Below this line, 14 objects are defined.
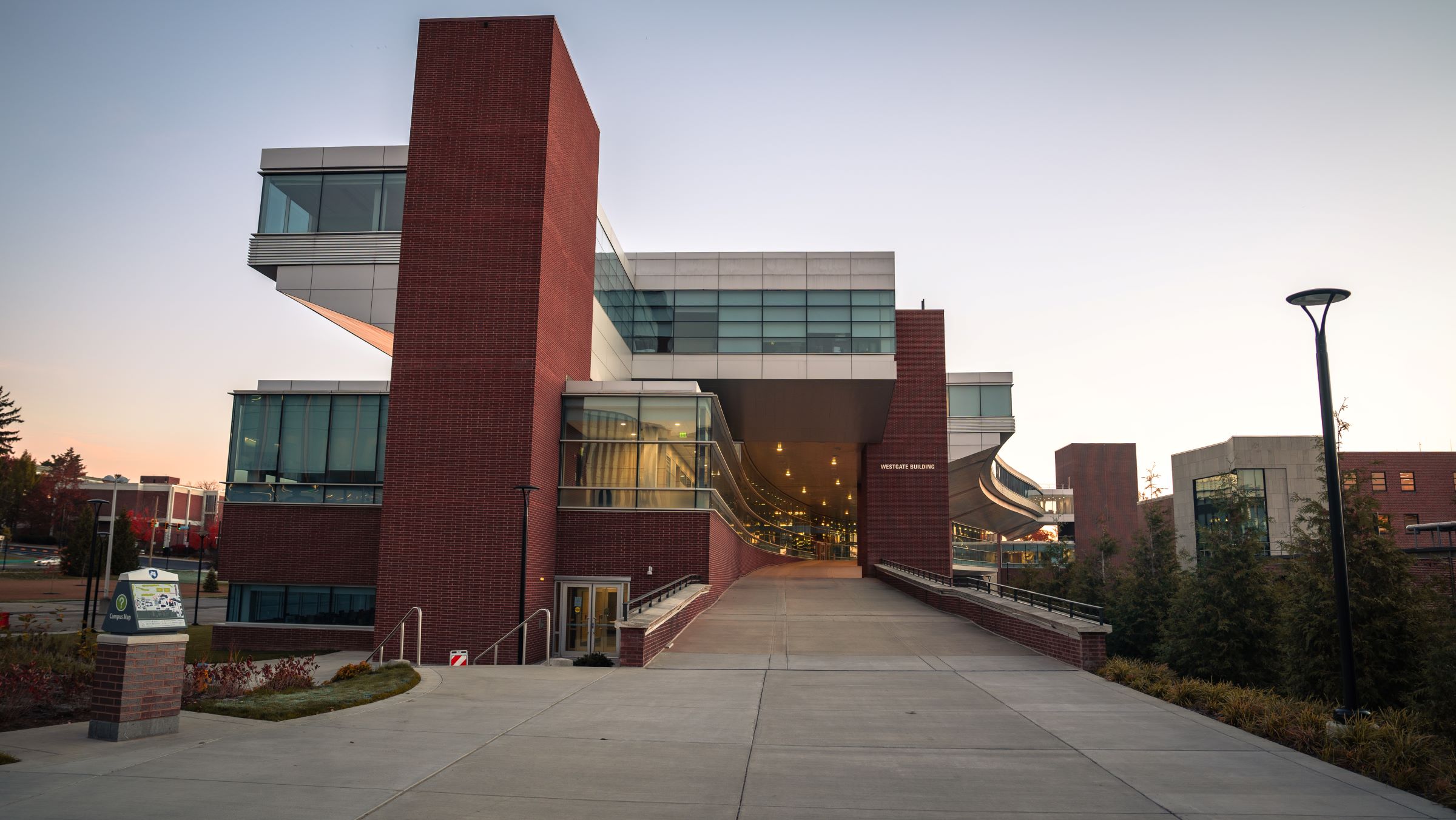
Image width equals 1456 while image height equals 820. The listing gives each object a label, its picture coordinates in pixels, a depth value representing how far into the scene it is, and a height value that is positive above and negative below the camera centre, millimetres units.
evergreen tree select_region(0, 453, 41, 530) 86188 +3032
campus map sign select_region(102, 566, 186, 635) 9023 -928
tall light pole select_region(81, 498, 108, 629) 27652 -2971
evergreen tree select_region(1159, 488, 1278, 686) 22406 -2016
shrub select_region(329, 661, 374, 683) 14750 -2559
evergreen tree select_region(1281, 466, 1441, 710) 18094 -1699
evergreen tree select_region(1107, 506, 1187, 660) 28500 -1939
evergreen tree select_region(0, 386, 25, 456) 90812 +9599
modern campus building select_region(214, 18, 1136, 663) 22453 +3182
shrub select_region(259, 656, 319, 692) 13000 -2378
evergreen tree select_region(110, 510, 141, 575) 60875 -2453
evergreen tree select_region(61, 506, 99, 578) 65438 -2360
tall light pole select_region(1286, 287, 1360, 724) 10297 +493
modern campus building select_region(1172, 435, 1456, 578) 56969 +3977
